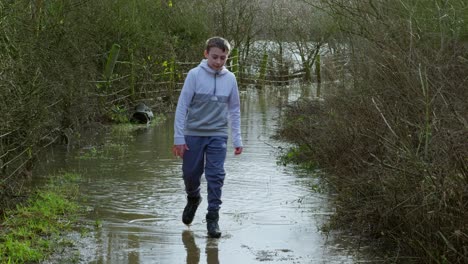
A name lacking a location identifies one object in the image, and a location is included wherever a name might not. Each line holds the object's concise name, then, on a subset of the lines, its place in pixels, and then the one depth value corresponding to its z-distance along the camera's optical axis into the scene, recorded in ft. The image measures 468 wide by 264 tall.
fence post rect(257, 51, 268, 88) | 115.75
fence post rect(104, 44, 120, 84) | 60.90
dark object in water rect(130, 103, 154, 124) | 63.77
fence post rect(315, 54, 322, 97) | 128.54
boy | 25.91
